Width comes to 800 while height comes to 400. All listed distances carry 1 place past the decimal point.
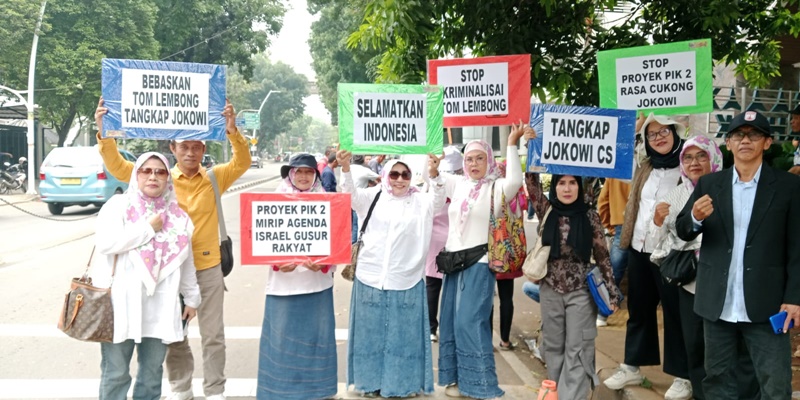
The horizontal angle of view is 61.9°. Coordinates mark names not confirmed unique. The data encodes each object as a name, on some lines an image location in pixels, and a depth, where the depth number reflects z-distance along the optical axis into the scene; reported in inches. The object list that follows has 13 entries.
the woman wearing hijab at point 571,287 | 171.8
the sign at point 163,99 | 173.2
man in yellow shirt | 177.0
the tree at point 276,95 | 3149.6
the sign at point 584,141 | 178.7
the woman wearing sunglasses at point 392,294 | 183.8
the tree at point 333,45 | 1014.4
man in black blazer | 135.8
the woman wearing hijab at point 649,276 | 182.9
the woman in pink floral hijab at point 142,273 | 146.6
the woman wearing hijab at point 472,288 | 185.0
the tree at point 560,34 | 238.4
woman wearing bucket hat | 177.8
